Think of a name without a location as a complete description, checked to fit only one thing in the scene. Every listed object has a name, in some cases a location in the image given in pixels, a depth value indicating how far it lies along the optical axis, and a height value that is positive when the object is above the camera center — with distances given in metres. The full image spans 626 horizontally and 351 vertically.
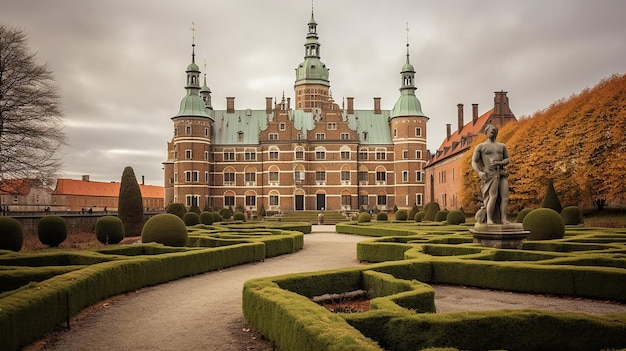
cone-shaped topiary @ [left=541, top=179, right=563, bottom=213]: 26.91 +0.06
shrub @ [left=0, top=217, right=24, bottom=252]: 16.38 -0.94
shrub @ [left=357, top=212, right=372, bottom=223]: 36.80 -1.13
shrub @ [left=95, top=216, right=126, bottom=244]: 21.14 -1.05
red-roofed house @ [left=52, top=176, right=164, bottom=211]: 75.25 +2.04
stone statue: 14.24 +0.72
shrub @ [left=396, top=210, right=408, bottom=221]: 39.38 -1.01
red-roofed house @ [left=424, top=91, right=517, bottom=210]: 51.66 +5.90
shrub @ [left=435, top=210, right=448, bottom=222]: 33.19 -0.95
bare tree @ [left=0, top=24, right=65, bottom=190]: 24.34 +4.93
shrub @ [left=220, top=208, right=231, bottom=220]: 42.25 -0.81
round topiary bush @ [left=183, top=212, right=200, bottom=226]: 31.49 -0.84
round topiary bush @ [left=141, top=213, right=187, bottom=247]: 16.34 -0.89
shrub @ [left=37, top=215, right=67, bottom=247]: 19.95 -0.98
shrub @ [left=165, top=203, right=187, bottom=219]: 31.81 -0.24
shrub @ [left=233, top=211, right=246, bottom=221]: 41.41 -0.97
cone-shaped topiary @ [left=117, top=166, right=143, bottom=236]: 25.80 +0.01
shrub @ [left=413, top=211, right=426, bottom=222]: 36.00 -1.01
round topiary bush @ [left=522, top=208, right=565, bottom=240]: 16.89 -0.88
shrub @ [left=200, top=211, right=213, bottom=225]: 33.38 -0.90
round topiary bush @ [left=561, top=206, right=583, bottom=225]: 26.61 -0.80
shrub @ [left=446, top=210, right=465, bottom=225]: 29.48 -0.92
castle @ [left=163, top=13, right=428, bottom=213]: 62.28 +6.08
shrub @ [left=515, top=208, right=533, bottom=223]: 22.96 -0.66
